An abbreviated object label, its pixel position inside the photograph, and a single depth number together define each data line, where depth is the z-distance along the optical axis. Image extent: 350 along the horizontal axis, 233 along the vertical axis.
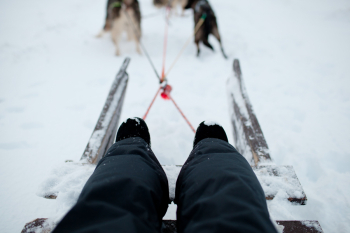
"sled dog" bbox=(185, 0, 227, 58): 2.94
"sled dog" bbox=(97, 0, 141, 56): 2.90
